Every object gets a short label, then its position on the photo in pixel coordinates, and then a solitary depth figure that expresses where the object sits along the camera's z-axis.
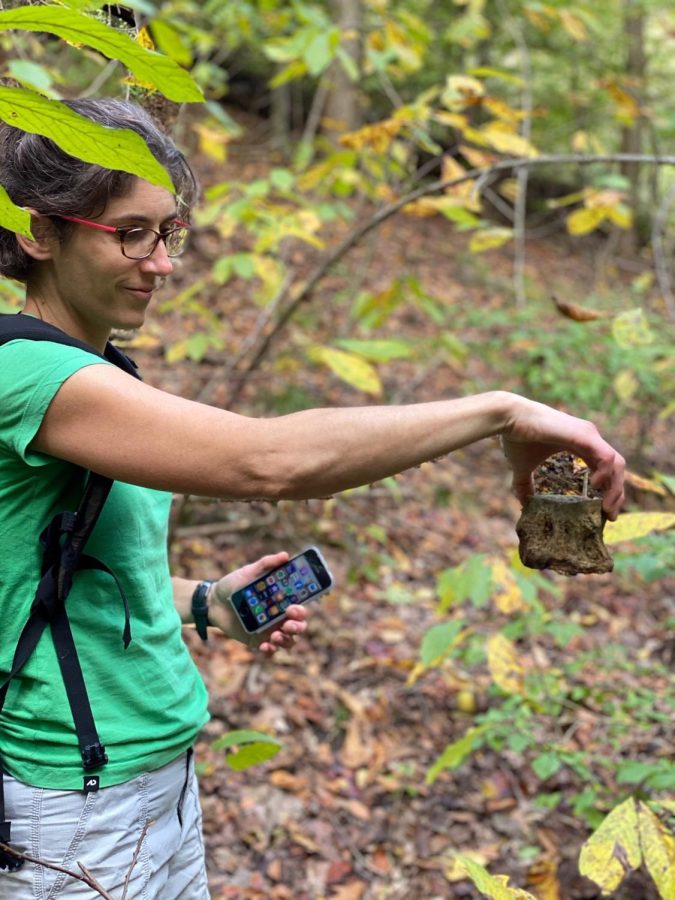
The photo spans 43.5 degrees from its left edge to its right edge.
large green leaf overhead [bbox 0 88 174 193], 0.99
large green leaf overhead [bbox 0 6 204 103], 0.92
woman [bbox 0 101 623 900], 1.19
